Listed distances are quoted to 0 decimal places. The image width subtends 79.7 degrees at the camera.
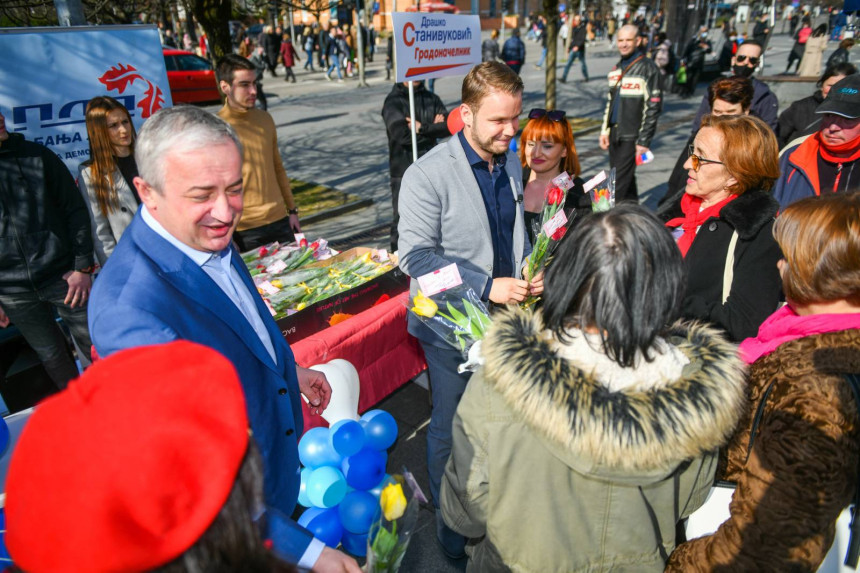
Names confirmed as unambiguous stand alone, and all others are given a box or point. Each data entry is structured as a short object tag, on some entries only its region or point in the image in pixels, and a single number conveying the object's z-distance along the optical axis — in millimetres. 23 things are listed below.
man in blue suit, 1381
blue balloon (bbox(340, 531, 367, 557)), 2625
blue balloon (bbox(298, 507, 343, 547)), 2588
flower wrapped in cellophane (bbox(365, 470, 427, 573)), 1710
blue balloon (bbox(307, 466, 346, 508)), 2754
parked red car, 15883
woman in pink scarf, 1175
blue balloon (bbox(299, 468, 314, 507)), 2838
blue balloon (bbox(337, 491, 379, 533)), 2566
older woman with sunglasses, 2098
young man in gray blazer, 2350
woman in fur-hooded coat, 1162
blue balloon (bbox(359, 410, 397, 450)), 3125
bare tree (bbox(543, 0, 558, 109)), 9242
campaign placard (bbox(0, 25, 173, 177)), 4016
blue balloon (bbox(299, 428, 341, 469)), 2967
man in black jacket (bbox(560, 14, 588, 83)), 18197
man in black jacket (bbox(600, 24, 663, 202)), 6062
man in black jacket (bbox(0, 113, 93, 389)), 3025
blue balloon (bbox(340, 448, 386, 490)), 2836
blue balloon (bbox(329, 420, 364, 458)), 2930
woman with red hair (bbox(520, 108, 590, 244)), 3615
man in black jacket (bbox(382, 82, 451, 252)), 5535
